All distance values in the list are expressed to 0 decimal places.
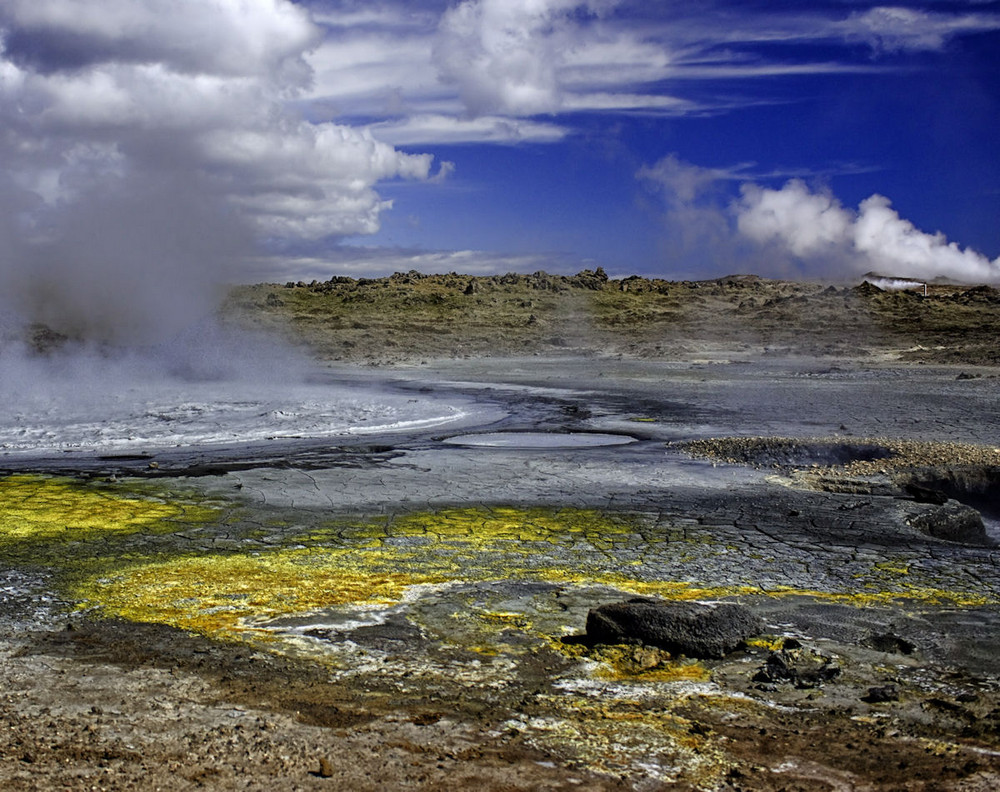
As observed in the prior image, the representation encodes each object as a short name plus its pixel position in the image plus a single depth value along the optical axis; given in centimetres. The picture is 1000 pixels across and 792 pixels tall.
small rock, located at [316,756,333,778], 327
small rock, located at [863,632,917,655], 472
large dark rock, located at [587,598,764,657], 459
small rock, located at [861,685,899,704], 403
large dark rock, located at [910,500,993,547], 764
